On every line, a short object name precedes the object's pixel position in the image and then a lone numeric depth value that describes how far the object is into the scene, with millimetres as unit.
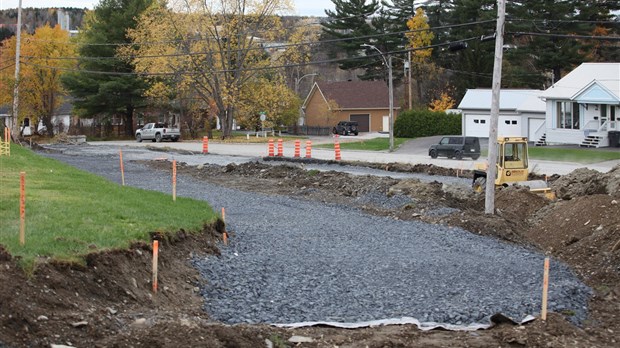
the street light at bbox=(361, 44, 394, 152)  57344
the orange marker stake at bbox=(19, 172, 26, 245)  13183
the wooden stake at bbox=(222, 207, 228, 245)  19200
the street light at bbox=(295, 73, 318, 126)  101406
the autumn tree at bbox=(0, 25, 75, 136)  79312
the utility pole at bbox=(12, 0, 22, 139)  61244
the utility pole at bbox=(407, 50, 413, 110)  83025
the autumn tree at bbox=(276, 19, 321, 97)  73875
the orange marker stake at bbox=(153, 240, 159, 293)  13453
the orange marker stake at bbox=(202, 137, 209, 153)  60188
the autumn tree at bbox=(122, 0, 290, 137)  73875
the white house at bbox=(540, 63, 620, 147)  60812
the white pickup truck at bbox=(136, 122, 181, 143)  77312
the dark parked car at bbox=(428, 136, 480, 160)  53344
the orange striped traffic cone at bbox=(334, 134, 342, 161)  50781
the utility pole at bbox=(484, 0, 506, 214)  24338
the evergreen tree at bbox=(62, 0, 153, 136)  80562
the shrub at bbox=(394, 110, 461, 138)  80000
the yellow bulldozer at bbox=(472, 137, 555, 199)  29469
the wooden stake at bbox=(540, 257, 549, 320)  12669
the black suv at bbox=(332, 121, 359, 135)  93125
